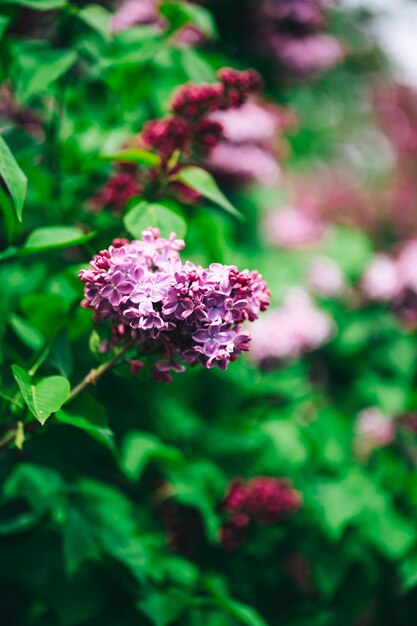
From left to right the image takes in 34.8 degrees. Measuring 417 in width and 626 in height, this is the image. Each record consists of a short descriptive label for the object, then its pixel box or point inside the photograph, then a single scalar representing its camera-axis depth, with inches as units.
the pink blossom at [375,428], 95.7
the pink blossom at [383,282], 97.6
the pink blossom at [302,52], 114.9
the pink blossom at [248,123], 104.0
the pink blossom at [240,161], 105.7
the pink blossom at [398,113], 228.7
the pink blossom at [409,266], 96.1
